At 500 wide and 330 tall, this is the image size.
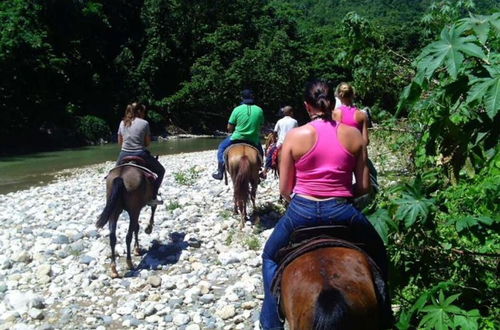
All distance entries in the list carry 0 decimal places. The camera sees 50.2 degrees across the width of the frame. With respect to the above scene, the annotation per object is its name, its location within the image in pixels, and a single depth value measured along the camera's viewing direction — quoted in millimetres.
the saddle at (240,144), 8828
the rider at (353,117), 5977
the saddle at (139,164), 7579
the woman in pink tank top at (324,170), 3467
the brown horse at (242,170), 8531
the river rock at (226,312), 5523
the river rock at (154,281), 6564
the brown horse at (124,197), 7145
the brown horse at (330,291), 2908
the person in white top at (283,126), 8992
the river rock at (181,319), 5504
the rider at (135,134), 7746
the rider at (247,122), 8695
